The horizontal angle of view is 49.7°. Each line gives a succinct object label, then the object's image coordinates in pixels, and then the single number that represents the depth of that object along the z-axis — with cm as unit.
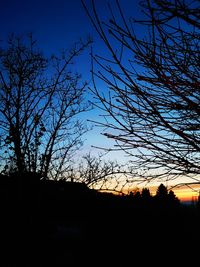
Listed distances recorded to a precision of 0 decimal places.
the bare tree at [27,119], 956
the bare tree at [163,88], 158
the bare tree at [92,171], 1300
